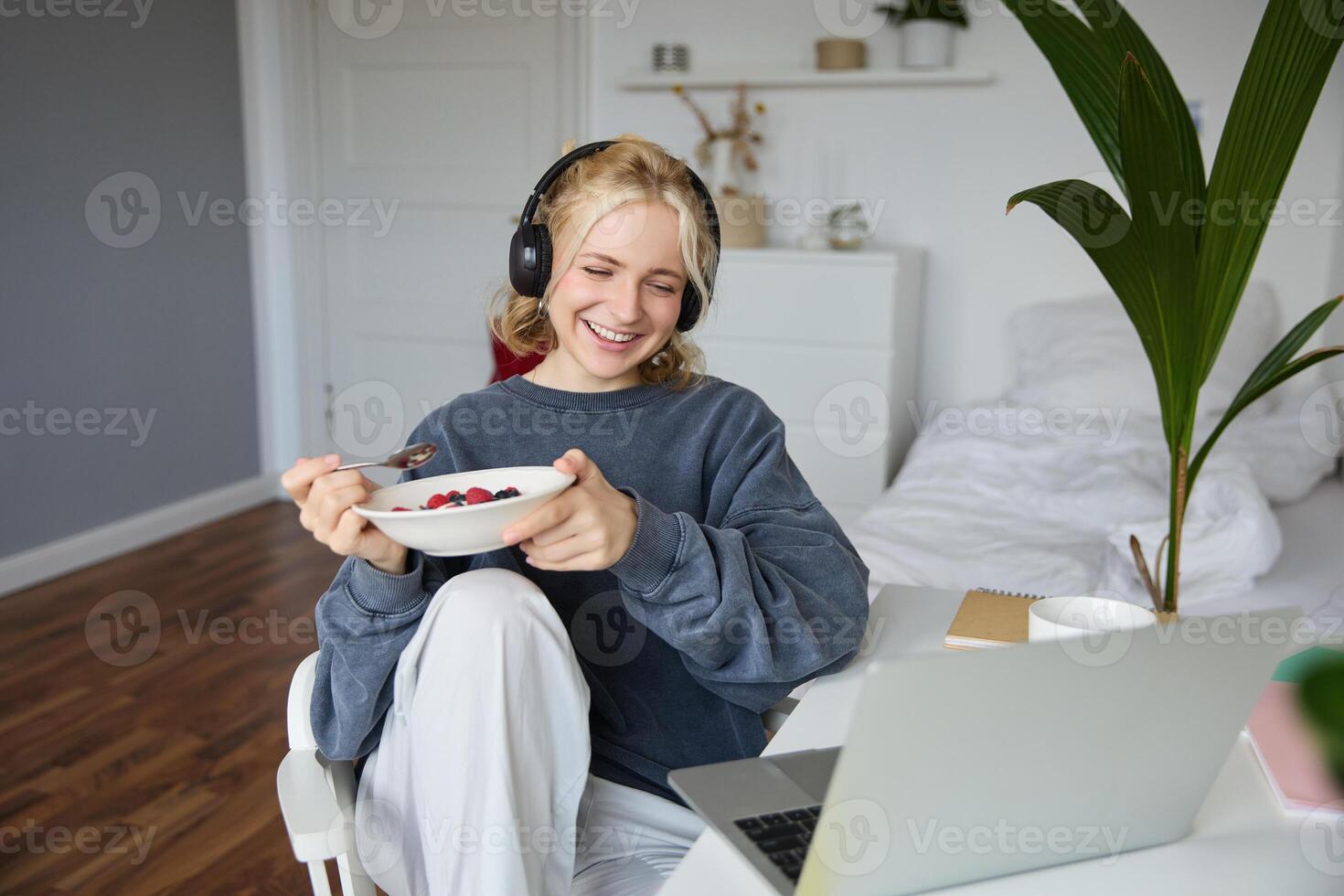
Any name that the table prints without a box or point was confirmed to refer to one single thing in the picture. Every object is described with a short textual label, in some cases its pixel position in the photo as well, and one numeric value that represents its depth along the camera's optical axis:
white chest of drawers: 3.24
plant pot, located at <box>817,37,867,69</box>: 3.41
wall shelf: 3.37
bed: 1.90
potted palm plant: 1.05
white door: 3.86
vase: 3.42
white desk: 0.68
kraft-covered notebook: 1.05
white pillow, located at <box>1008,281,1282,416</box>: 2.97
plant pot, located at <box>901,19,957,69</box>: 3.33
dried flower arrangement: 3.60
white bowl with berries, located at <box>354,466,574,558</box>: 0.77
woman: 0.84
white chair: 0.86
